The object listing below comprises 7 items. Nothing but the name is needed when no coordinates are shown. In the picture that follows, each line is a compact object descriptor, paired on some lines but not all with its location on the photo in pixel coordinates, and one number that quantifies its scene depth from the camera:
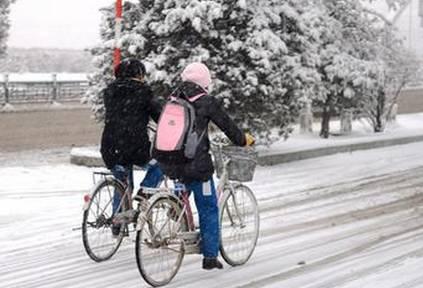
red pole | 20.31
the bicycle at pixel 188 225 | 12.02
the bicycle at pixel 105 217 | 13.37
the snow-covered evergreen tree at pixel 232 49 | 24.14
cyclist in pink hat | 12.36
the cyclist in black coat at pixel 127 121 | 13.52
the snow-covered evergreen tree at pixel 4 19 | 36.62
